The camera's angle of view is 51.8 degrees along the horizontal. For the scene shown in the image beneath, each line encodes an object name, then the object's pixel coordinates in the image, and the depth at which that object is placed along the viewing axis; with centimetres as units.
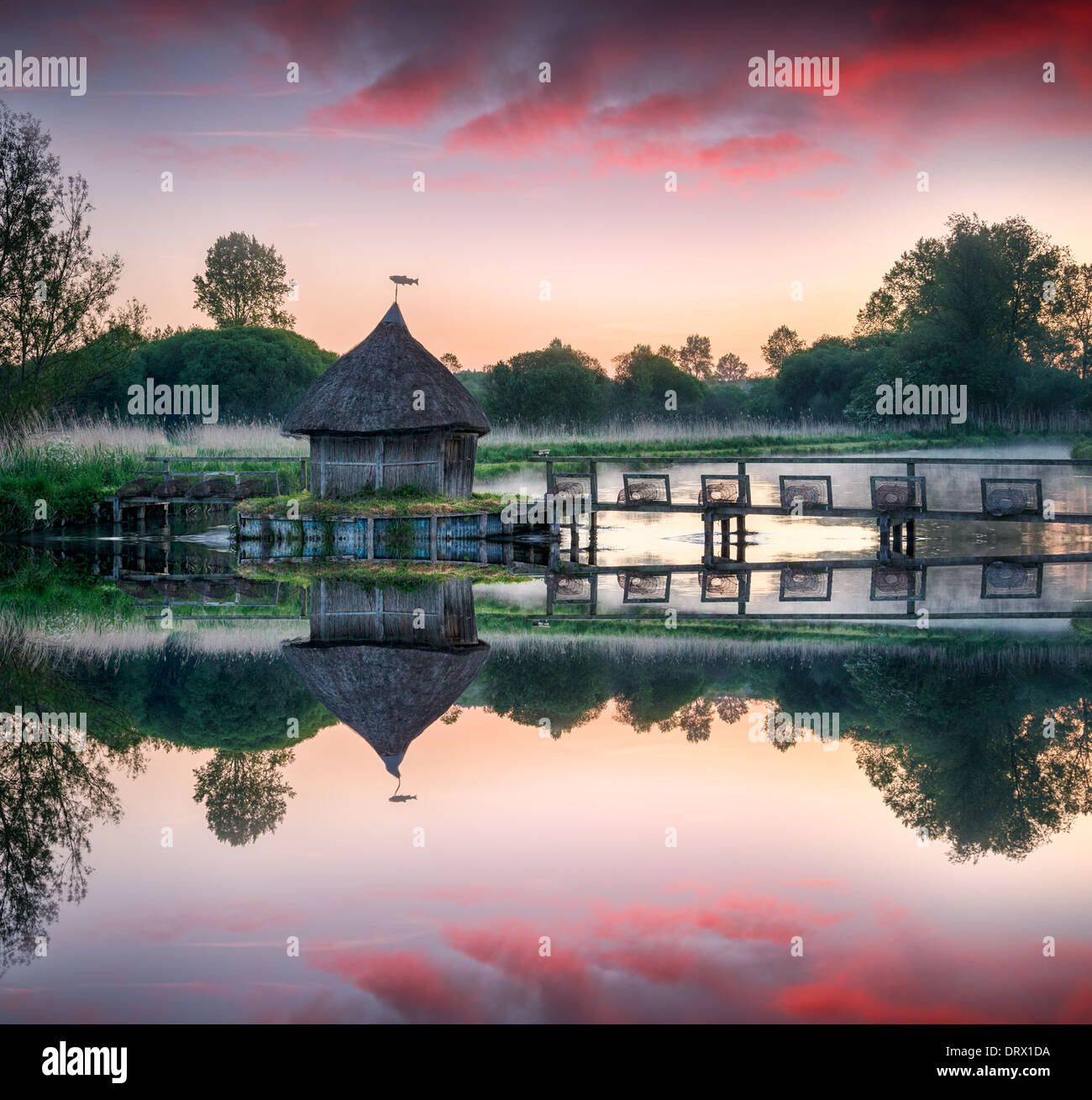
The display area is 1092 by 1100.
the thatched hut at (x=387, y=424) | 2692
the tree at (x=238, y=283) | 8238
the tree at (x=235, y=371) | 7088
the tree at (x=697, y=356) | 12150
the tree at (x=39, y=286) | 4066
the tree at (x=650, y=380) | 7869
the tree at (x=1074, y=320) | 6819
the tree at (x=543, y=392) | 7156
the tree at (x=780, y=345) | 10762
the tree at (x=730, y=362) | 12252
